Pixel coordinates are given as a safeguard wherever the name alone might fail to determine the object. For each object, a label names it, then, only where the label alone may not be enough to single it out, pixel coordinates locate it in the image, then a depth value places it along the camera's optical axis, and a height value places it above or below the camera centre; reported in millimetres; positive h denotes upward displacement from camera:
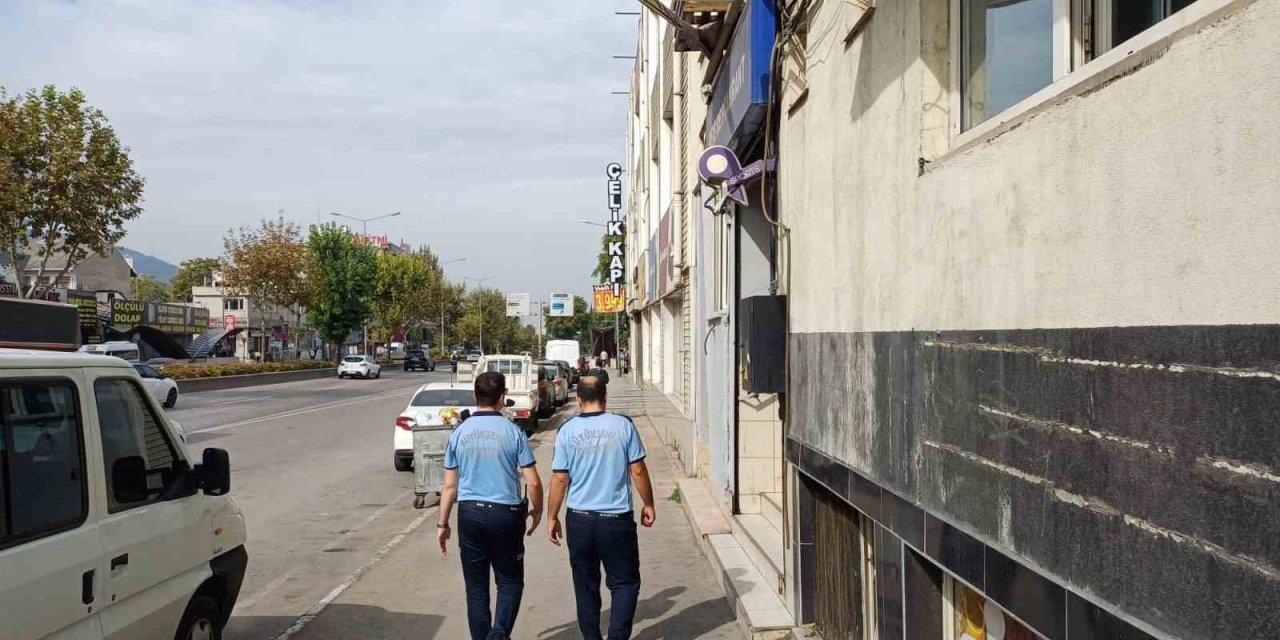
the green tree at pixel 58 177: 26406 +4490
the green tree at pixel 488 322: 110438 +1689
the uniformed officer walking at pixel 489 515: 5781 -1046
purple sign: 8031 +1346
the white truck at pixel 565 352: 49188 -789
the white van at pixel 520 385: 22286 -1158
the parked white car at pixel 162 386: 29281 -1419
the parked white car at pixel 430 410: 15680 -1172
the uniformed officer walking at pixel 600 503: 5777 -979
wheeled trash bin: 12391 -1547
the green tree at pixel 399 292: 78688 +3772
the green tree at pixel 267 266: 52625 +3863
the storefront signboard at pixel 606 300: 51781 +2009
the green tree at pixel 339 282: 63312 +3585
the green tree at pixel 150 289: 106625 +5671
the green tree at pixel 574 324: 112938 +1389
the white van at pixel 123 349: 32184 -335
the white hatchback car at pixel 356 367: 53594 -1613
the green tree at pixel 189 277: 109688 +6977
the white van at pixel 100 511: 3691 -736
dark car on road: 69062 -1659
